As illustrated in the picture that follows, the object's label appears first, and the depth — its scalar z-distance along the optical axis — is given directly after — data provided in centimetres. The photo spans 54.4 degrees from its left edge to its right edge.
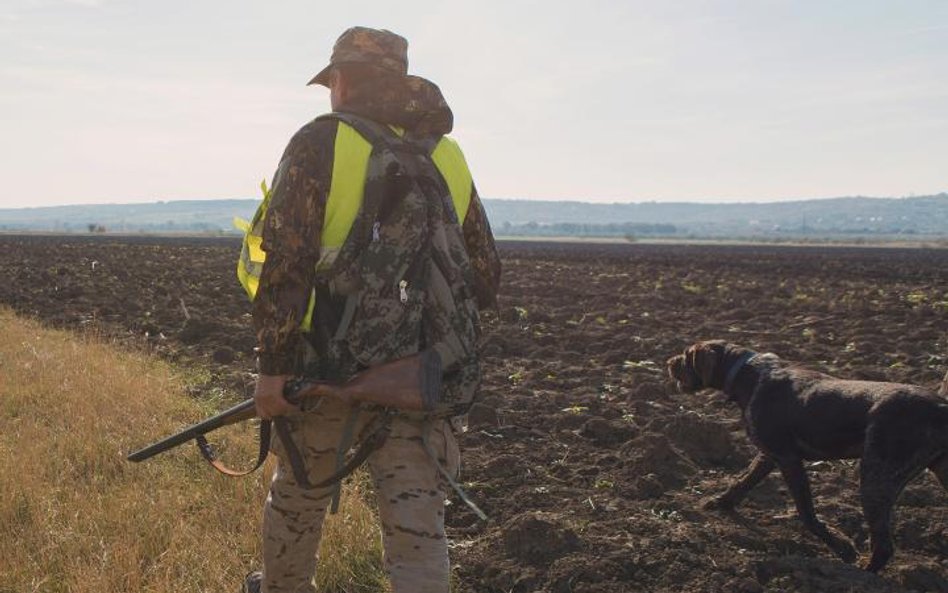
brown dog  487
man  303
